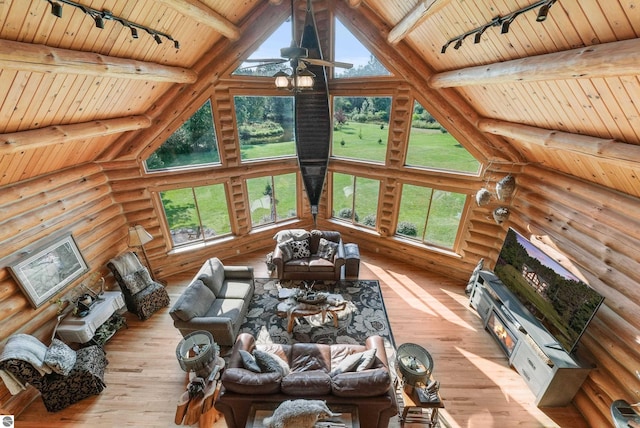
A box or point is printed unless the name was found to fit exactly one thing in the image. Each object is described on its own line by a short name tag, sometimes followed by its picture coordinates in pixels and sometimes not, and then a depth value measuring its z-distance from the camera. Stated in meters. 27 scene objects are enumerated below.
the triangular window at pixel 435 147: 6.16
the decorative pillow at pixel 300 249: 6.59
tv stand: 3.76
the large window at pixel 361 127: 6.80
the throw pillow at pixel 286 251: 6.51
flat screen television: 3.66
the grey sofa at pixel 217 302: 4.53
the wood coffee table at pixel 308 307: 5.06
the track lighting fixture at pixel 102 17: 2.35
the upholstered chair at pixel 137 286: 5.37
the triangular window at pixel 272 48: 6.31
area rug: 5.12
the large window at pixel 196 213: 6.79
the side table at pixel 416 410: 3.46
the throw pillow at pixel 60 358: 3.73
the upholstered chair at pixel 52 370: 3.54
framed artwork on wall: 4.06
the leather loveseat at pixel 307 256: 6.43
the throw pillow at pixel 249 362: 3.47
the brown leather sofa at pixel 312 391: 3.17
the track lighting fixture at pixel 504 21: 2.33
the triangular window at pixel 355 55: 6.38
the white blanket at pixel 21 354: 3.49
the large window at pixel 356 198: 7.74
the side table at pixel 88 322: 4.32
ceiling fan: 3.26
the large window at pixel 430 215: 6.64
